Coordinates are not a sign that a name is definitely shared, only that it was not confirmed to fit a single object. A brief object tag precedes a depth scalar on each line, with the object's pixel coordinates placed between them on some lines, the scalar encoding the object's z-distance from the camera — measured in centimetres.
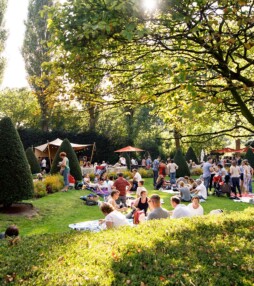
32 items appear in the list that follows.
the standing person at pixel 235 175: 1527
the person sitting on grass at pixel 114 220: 664
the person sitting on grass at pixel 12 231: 611
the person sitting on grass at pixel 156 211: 746
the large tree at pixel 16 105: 3794
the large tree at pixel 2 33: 2854
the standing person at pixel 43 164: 2615
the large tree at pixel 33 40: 3538
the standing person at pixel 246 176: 1655
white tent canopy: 2793
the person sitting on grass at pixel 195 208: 851
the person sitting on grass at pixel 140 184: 1223
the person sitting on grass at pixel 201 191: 1456
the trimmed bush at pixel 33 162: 2345
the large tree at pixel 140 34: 472
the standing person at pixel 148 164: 3085
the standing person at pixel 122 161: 2720
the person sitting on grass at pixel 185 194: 1405
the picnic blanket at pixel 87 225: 867
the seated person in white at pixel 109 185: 1467
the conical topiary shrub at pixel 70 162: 1922
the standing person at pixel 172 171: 1909
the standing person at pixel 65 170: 1505
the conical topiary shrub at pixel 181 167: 2350
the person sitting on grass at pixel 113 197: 992
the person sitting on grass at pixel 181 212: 782
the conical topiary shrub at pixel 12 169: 1056
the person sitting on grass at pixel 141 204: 999
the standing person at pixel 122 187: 1249
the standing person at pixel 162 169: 1844
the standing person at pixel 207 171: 1633
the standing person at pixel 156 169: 2041
